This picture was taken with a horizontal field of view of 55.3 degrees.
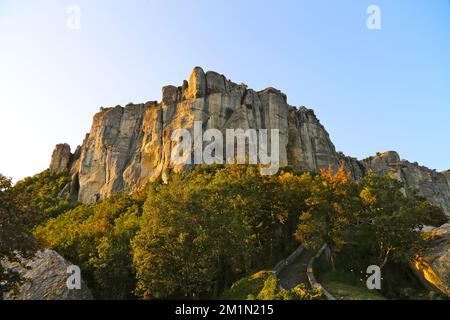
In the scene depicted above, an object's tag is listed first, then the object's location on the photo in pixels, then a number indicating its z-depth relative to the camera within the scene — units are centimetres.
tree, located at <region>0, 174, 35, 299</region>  2347
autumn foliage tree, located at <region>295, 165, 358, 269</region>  3334
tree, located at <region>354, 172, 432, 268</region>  3222
